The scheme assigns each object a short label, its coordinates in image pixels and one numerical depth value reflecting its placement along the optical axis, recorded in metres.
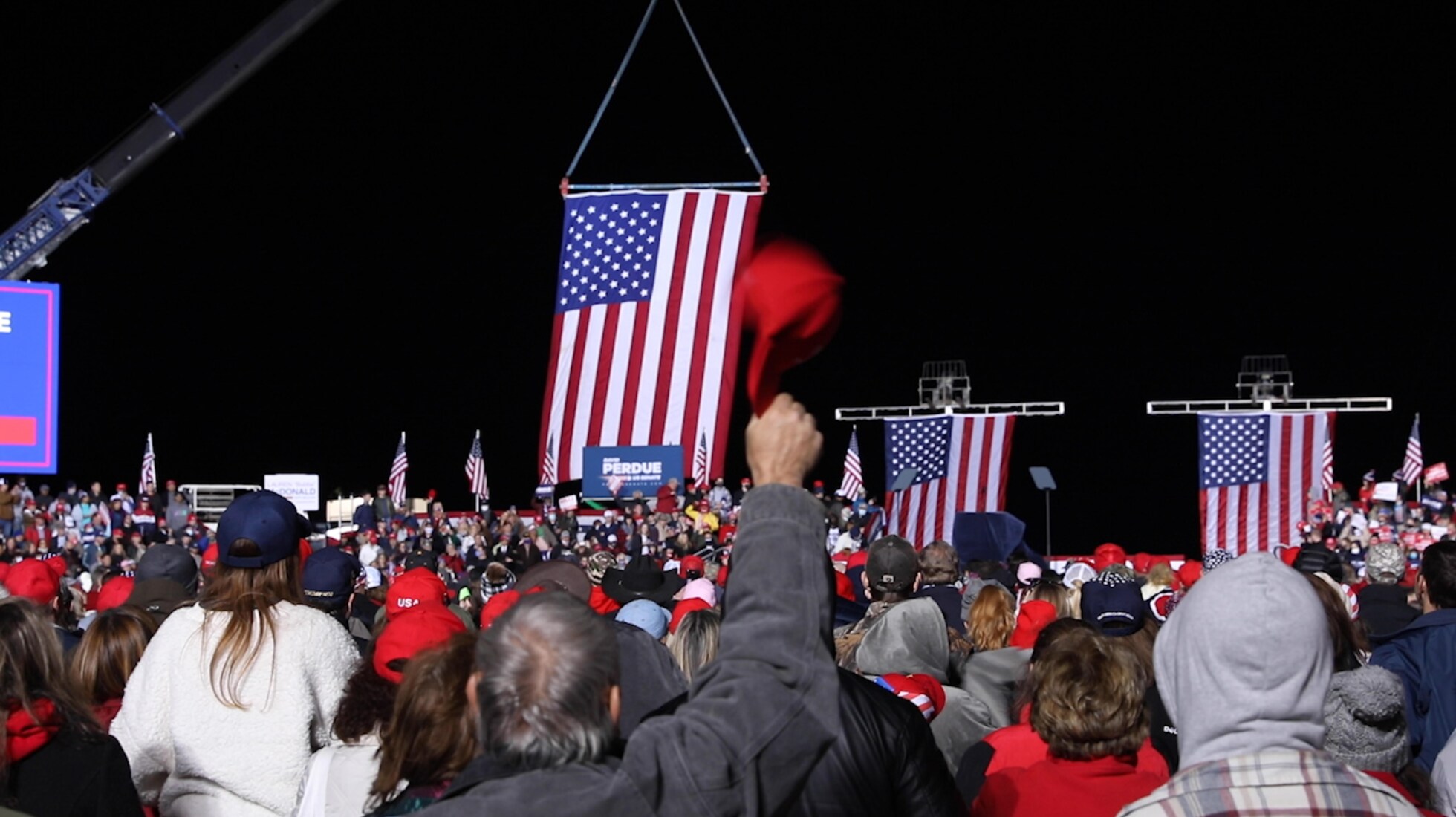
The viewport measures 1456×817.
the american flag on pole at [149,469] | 32.66
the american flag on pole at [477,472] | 34.44
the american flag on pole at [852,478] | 29.69
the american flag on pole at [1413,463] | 28.17
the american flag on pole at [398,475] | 33.78
